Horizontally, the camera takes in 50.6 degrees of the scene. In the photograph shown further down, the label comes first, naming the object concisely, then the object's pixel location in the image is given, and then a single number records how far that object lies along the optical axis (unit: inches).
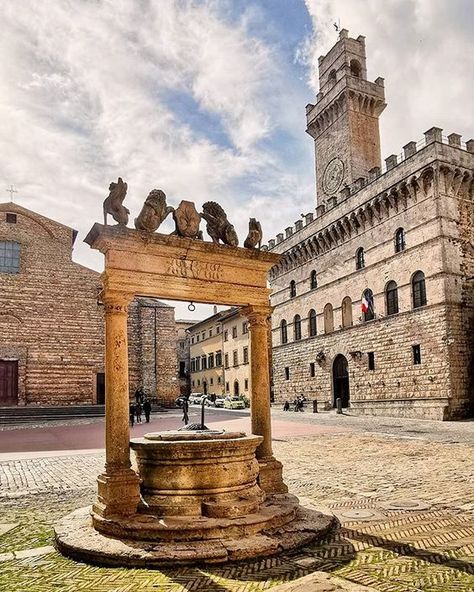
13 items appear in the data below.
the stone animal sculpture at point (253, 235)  297.4
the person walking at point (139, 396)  1121.7
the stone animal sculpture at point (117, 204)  253.9
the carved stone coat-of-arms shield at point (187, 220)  274.7
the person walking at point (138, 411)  999.0
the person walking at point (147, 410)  998.5
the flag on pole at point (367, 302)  1137.4
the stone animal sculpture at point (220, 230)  287.1
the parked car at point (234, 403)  1620.3
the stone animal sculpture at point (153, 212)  259.8
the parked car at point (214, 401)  1750.0
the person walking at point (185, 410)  706.4
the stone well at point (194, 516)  197.8
